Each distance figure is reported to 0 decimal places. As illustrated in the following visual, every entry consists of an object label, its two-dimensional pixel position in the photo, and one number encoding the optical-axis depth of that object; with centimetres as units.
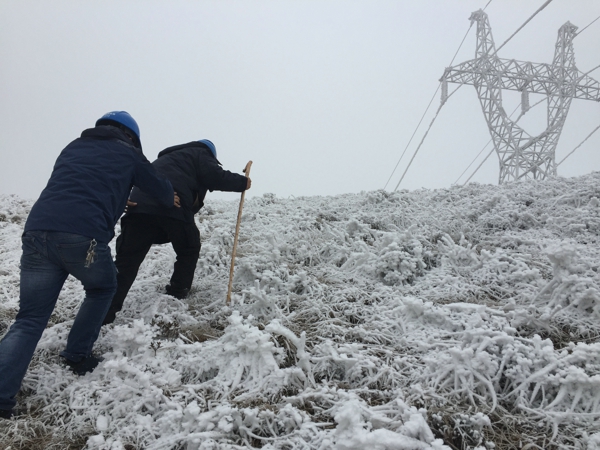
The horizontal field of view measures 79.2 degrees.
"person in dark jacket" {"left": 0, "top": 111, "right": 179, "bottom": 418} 255
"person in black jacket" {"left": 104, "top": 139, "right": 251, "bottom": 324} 366
